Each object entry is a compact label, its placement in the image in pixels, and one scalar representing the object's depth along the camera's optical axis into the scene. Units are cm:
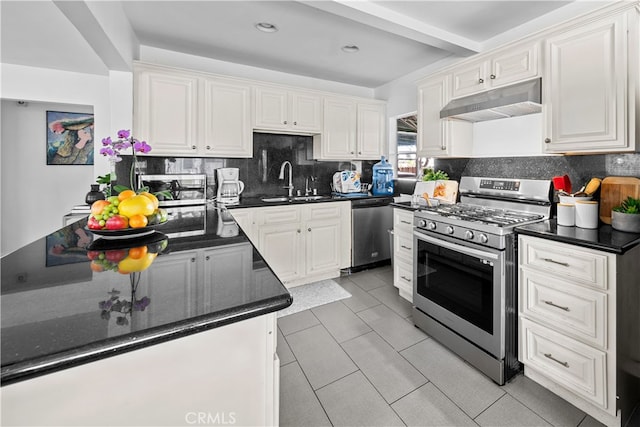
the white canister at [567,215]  185
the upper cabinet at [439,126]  277
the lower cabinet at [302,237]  307
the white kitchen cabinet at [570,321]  146
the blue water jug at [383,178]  405
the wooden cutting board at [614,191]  178
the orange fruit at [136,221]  127
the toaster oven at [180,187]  295
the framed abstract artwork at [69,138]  410
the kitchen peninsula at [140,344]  53
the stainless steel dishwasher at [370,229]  361
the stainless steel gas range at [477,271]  179
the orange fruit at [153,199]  138
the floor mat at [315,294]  282
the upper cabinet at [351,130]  371
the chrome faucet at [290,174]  372
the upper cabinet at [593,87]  168
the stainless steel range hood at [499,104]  206
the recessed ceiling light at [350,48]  304
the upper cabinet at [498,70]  211
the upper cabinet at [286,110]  326
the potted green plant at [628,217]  163
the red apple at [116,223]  124
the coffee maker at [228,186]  308
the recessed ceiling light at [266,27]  260
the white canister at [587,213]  176
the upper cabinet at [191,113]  274
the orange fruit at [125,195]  134
